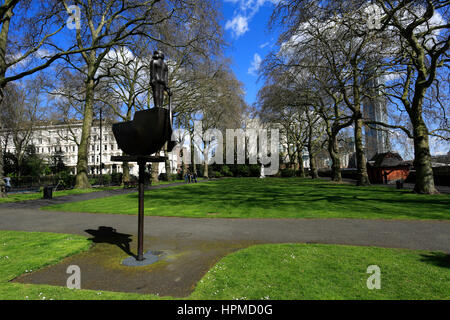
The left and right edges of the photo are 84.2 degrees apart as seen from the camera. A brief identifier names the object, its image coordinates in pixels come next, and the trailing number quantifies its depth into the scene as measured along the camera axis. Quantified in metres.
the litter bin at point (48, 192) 16.09
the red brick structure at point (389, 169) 30.48
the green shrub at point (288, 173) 59.00
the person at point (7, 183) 23.81
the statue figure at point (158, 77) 4.72
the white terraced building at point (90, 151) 79.31
